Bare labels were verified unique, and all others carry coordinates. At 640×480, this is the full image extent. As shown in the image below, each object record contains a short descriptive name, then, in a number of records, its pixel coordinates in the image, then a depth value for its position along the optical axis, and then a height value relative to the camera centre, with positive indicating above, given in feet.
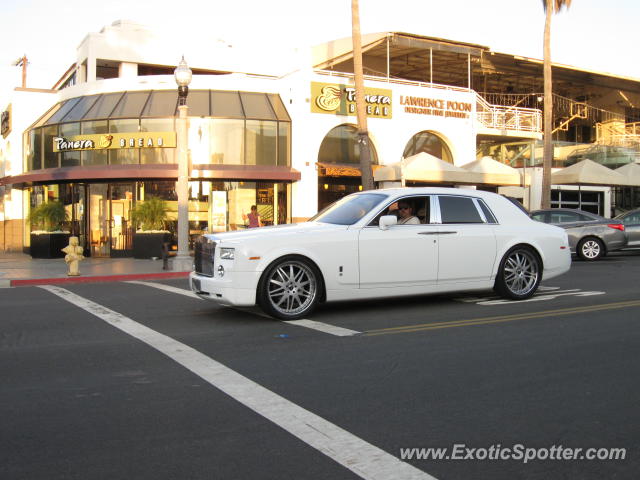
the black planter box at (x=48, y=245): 73.00 -2.30
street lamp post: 55.01 +5.25
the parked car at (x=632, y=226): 63.41 -0.75
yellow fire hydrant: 48.65 -2.39
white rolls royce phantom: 25.52 -1.38
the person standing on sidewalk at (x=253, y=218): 58.54 +0.41
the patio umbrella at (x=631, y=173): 81.25 +5.87
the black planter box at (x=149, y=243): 68.34 -2.07
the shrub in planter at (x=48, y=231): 72.90 -0.71
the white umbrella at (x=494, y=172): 71.82 +5.36
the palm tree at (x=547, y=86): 83.10 +17.37
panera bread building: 73.26 +10.06
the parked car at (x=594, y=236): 59.82 -1.61
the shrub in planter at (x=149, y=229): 68.33 -0.58
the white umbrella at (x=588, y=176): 77.20 +5.26
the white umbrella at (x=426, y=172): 66.64 +5.15
